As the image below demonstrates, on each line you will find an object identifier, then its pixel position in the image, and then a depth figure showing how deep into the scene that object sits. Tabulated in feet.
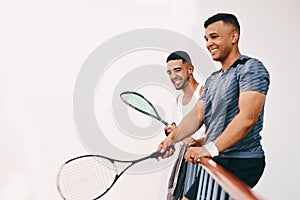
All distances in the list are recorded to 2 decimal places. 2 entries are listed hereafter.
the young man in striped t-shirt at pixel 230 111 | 7.26
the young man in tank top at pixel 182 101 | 7.58
